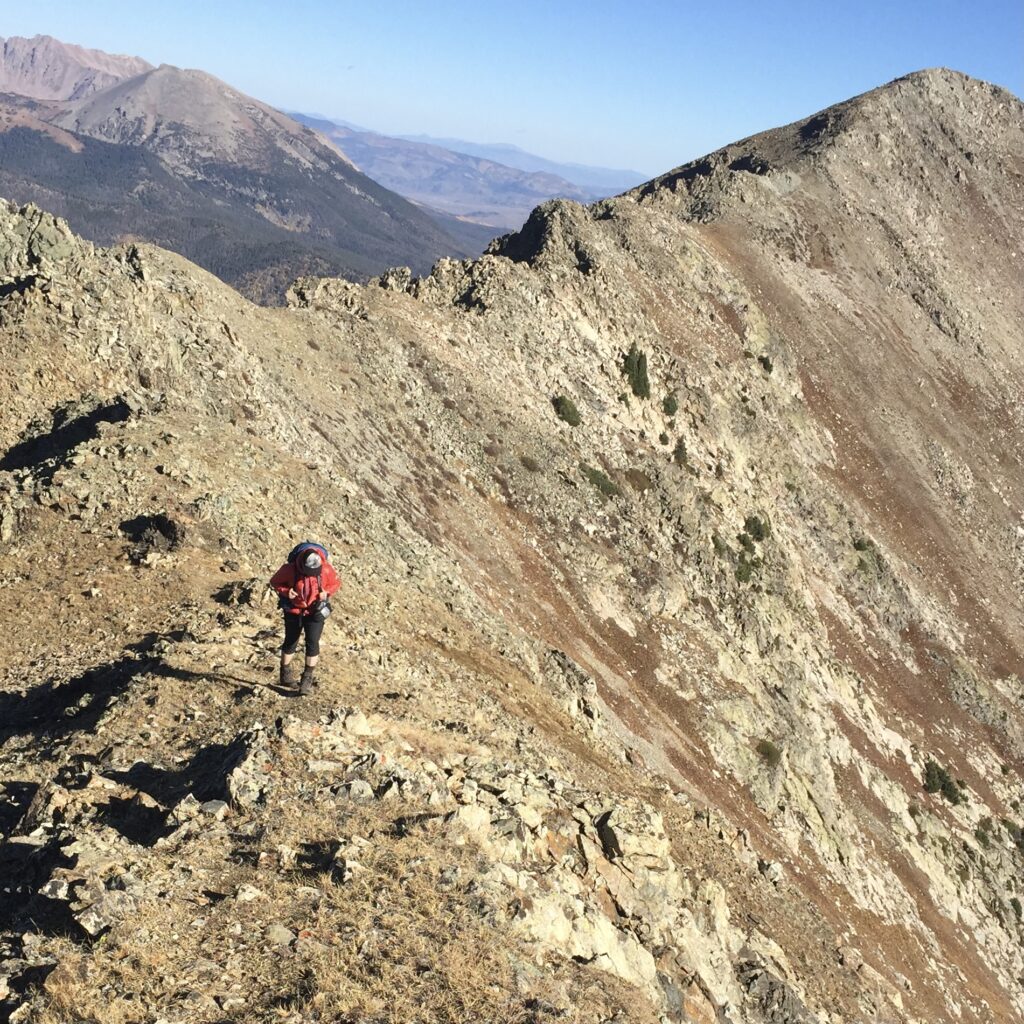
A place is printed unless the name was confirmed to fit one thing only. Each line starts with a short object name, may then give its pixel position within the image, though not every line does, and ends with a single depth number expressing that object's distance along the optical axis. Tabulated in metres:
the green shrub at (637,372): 68.00
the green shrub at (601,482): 57.42
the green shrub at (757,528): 65.44
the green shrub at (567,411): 61.00
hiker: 17.52
